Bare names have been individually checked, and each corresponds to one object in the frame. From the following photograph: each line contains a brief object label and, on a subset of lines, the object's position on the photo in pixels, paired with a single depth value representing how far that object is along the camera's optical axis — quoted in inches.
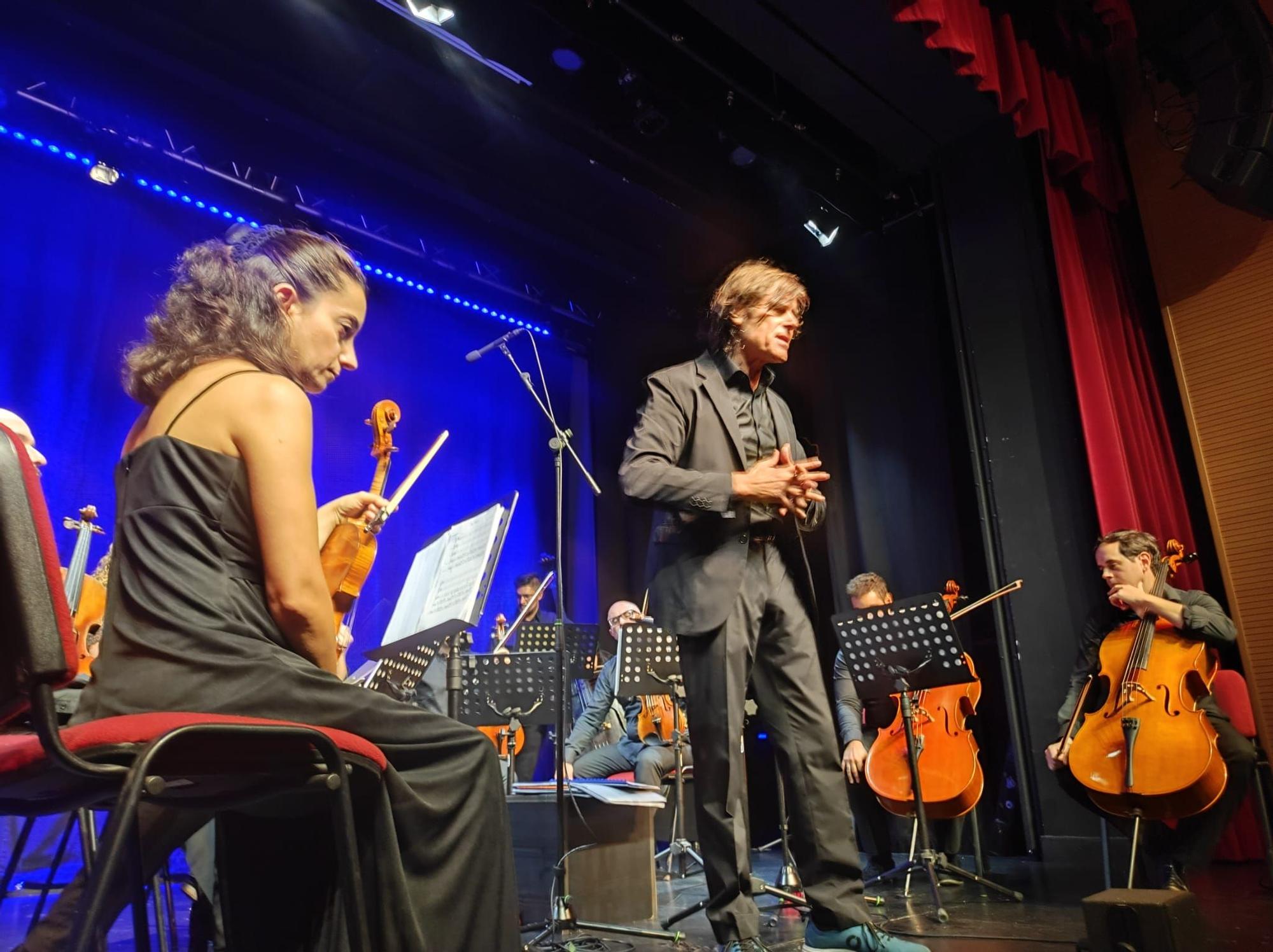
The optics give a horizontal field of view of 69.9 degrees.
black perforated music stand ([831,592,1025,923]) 149.0
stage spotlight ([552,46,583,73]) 217.5
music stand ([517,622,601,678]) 220.7
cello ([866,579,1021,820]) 168.1
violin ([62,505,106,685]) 152.6
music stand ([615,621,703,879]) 175.8
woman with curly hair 54.7
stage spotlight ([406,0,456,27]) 202.8
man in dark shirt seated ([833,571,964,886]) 191.2
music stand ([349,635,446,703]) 145.2
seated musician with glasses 236.5
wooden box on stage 142.4
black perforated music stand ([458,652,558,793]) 167.2
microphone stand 125.7
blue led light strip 232.2
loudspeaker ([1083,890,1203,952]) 90.0
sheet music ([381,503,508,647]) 113.1
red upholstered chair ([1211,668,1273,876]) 156.2
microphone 184.2
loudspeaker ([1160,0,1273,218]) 174.2
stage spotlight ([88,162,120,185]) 235.1
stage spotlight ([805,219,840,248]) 284.0
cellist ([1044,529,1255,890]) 144.9
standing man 93.4
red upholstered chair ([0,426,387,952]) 41.6
